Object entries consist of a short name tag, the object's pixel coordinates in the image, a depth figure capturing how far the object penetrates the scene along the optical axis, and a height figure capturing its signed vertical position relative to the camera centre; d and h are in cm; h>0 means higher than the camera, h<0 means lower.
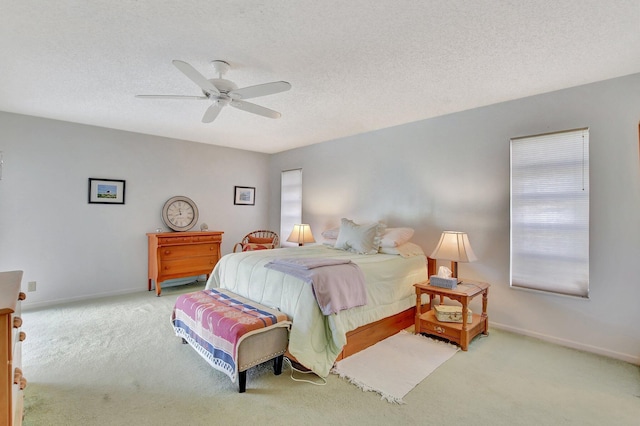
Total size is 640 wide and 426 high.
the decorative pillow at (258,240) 568 -49
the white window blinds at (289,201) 573 +26
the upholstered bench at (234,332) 209 -89
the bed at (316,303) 232 -75
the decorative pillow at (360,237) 364 -28
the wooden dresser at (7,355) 120 -58
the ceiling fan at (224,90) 216 +96
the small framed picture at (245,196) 584 +37
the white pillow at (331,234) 440 -28
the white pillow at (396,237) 355 -25
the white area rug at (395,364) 219 -123
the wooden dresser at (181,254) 452 -65
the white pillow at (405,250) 347 -40
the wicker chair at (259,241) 534 -51
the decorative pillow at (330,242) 427 -39
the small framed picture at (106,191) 432 +32
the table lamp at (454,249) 300 -33
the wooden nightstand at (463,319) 278 -105
